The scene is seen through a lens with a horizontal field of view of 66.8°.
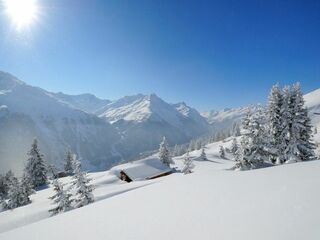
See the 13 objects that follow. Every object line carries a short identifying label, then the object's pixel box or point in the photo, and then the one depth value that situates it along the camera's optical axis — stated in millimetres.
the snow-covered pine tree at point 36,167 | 58638
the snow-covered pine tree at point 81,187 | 27520
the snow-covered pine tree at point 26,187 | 40984
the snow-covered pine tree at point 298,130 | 32188
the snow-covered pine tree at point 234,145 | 95388
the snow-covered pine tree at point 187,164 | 52553
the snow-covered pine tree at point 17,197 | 38781
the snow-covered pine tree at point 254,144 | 33094
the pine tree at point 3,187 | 64075
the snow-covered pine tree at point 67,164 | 77994
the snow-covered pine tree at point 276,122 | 33594
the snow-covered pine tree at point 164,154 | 70562
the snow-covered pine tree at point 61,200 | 26438
